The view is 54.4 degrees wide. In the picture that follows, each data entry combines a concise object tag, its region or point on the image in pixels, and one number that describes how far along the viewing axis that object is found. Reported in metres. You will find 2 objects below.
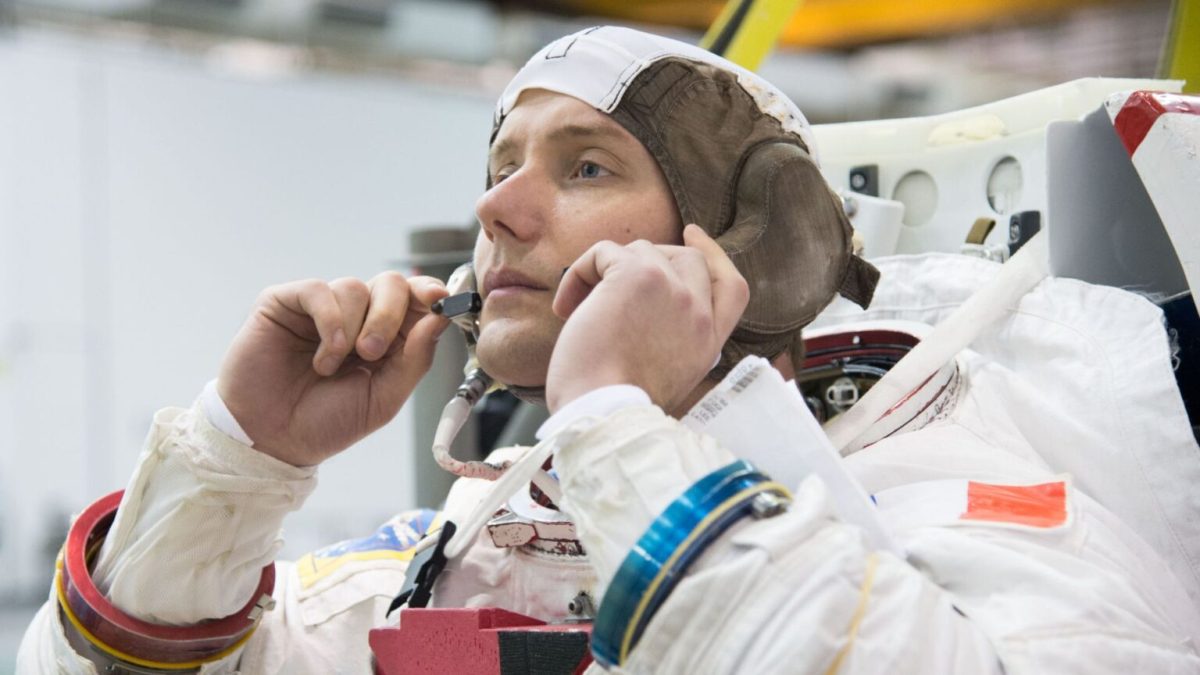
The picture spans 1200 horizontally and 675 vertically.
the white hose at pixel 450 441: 1.27
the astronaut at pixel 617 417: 0.90
